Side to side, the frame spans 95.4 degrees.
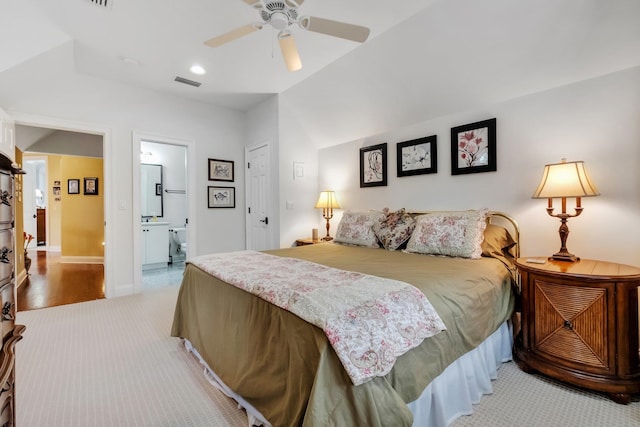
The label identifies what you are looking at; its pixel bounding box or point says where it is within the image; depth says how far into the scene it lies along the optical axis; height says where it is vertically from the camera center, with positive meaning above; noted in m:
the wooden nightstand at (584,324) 1.67 -0.71
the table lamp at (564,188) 2.02 +0.15
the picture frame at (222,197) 4.55 +0.23
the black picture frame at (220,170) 4.55 +0.66
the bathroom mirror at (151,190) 6.05 +0.46
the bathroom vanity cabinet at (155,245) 5.29 -0.61
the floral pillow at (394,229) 2.88 -0.20
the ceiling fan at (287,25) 1.78 +1.22
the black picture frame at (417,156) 3.16 +0.61
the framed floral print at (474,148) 2.71 +0.60
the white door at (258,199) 4.34 +0.19
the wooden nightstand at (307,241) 3.93 -0.43
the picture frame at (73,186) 6.06 +0.55
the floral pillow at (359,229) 3.14 -0.21
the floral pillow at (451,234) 2.37 -0.22
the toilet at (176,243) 5.91 -0.65
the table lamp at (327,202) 4.10 +0.12
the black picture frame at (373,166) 3.66 +0.57
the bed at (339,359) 1.09 -0.69
